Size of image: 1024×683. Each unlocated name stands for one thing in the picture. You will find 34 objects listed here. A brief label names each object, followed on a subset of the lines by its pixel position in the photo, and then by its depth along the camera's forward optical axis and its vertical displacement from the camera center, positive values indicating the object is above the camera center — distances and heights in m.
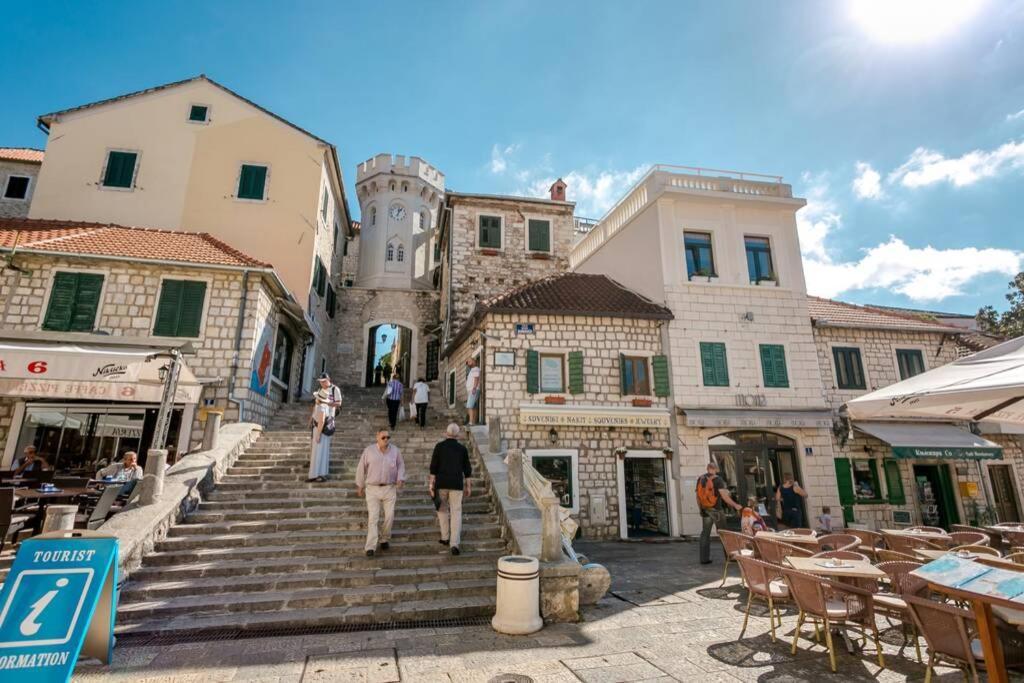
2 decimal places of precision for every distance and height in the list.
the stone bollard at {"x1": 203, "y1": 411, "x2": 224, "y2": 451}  8.71 +0.50
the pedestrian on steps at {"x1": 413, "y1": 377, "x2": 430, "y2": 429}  12.52 +1.43
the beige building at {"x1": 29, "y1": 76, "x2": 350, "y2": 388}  14.38 +8.66
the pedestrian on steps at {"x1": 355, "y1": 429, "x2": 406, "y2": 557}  6.64 -0.29
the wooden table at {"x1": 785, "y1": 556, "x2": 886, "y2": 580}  4.68 -1.07
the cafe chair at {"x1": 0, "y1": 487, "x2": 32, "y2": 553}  5.96 -0.60
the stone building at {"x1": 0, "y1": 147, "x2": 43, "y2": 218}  17.12 +9.74
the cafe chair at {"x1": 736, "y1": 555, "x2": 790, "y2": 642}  4.94 -1.26
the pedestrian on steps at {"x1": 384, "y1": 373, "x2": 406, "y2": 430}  12.32 +1.53
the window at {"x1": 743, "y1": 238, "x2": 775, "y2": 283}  14.38 +5.85
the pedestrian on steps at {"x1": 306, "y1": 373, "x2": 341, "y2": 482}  8.54 +0.51
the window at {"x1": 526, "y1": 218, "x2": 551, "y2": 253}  19.47 +8.80
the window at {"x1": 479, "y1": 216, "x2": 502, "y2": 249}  19.02 +8.71
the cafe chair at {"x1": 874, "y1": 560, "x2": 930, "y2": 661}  4.50 -1.17
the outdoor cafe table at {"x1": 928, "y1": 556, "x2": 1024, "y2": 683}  3.19 -1.14
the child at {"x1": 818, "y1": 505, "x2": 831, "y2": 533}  11.38 -1.44
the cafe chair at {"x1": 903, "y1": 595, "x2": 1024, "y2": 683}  3.45 -1.26
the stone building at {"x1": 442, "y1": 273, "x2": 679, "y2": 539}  12.22 +1.57
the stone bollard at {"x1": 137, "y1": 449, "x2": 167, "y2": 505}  6.70 -0.27
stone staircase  5.36 -1.32
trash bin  5.04 -1.43
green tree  21.30 +6.31
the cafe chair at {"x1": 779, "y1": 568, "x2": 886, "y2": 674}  4.39 -1.30
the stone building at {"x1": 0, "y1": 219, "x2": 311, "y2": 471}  10.87 +3.14
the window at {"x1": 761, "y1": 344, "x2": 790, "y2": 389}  13.48 +2.55
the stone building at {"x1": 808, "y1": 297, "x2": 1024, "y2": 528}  13.48 +0.35
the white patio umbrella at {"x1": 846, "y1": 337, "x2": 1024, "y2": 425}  4.69 +0.71
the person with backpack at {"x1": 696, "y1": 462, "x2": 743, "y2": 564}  8.52 -0.69
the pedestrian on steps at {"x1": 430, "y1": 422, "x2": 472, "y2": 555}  6.76 -0.31
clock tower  23.05 +11.51
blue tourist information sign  3.10 -0.98
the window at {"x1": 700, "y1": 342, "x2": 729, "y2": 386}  13.23 +2.56
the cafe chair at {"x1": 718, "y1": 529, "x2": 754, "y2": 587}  6.83 -1.14
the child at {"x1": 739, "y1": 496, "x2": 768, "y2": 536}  7.83 -0.99
